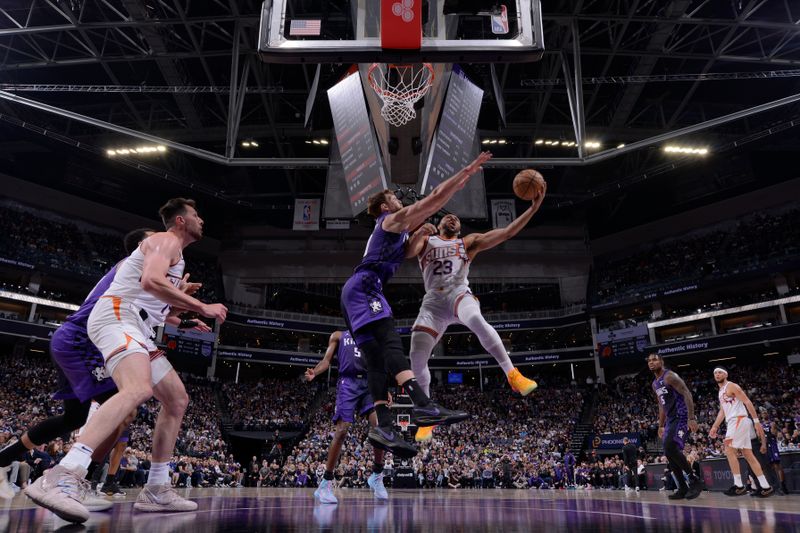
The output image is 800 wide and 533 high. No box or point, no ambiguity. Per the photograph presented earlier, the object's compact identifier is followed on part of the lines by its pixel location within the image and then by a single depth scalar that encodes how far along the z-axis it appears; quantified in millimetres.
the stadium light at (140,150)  26984
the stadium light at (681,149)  26453
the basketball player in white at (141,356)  2742
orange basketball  5090
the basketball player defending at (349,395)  6527
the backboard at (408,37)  6180
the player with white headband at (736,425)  8016
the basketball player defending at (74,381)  3754
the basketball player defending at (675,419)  6766
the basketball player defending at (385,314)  3924
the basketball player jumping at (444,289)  5195
